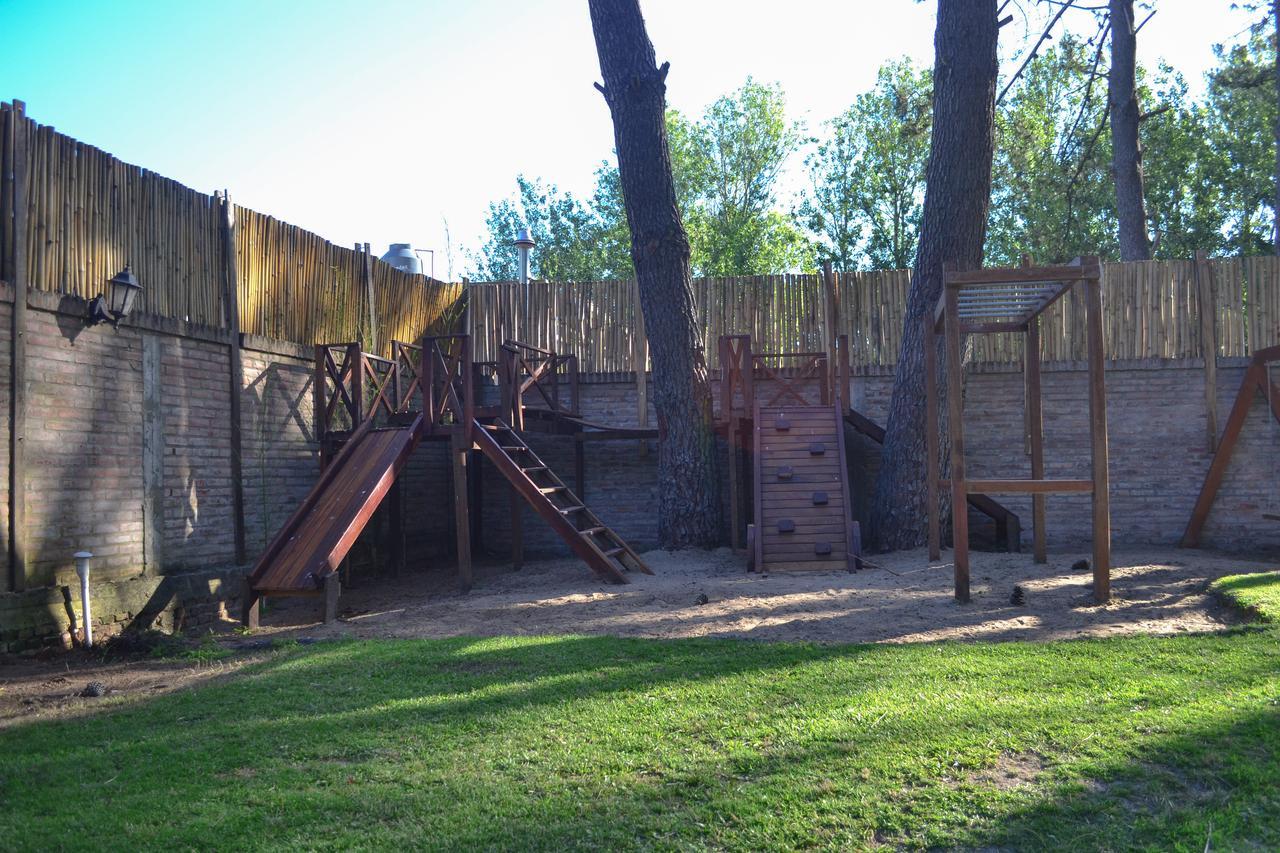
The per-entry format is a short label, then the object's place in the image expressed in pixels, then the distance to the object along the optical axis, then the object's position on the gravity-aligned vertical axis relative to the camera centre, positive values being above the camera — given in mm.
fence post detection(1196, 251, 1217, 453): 11820 +1269
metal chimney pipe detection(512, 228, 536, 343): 16469 +3460
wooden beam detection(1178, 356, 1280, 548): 11445 +32
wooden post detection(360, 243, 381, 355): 11945 +1926
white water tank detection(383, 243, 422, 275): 14836 +2934
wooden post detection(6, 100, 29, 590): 6918 +708
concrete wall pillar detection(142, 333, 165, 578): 8273 +60
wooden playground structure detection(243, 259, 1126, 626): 7305 +149
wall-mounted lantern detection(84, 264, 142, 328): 7715 +1241
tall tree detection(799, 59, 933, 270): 28516 +7677
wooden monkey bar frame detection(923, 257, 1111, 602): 6961 +598
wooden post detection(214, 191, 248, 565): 9391 +924
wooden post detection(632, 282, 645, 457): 12820 +1022
